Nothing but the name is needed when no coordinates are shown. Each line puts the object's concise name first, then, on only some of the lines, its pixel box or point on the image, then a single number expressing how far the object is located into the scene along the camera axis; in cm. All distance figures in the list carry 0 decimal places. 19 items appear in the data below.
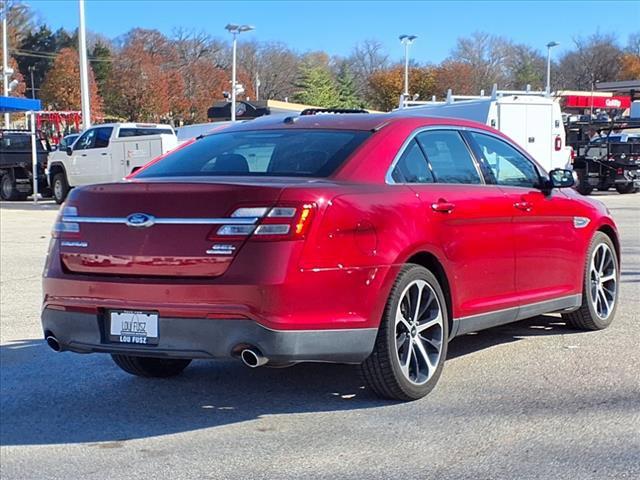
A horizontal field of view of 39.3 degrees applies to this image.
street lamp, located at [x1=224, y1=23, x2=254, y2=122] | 4166
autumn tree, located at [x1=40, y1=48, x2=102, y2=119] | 6438
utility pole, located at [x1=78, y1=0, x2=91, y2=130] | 2727
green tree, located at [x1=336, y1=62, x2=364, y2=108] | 7919
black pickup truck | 2756
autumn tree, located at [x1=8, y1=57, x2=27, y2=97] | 6669
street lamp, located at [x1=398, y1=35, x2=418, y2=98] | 5267
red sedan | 448
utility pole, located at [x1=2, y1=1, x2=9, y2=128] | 4209
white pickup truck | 2230
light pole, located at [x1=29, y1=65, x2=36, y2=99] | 7090
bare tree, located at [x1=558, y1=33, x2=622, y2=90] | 8788
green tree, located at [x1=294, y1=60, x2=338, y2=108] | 7594
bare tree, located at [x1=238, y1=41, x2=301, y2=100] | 8669
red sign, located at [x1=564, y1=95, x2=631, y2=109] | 5972
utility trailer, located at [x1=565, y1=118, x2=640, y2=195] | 2503
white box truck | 1897
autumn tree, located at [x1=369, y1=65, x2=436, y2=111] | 7194
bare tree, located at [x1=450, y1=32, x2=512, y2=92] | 7568
